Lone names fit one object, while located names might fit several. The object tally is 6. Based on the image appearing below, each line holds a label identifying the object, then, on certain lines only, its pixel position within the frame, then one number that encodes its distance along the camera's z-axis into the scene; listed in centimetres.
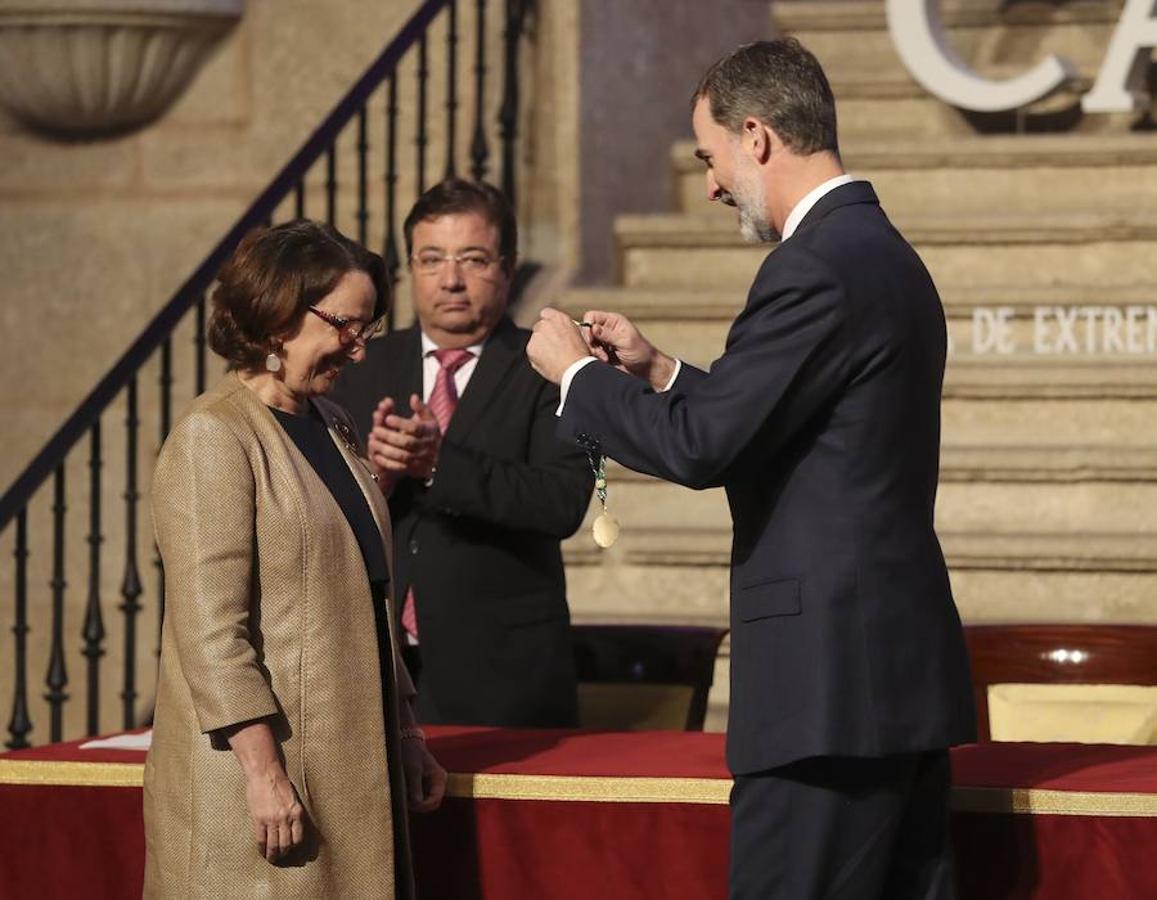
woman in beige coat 557
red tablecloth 603
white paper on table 690
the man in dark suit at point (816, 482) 533
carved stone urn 1431
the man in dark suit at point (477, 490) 772
